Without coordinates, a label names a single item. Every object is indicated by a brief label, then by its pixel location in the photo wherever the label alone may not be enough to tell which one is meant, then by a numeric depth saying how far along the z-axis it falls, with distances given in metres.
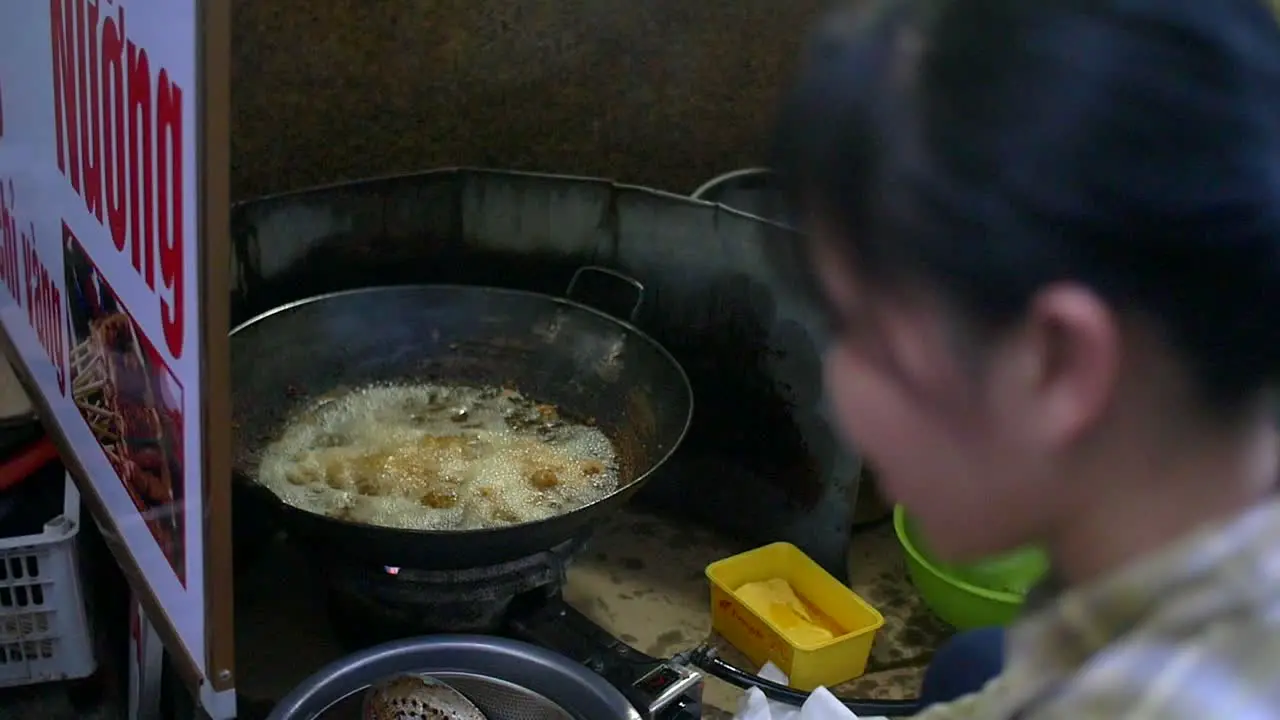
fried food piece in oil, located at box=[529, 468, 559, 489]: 1.37
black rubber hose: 1.29
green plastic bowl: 1.44
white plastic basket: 1.29
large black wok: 1.42
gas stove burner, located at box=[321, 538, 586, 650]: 1.22
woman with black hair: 0.51
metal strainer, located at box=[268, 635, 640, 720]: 1.11
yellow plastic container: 1.39
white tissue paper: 1.15
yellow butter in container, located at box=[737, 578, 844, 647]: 1.43
